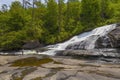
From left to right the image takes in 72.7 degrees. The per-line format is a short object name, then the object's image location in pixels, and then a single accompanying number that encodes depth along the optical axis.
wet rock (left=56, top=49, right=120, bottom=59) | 8.88
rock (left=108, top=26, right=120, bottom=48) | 9.93
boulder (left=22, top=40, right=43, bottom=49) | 15.32
